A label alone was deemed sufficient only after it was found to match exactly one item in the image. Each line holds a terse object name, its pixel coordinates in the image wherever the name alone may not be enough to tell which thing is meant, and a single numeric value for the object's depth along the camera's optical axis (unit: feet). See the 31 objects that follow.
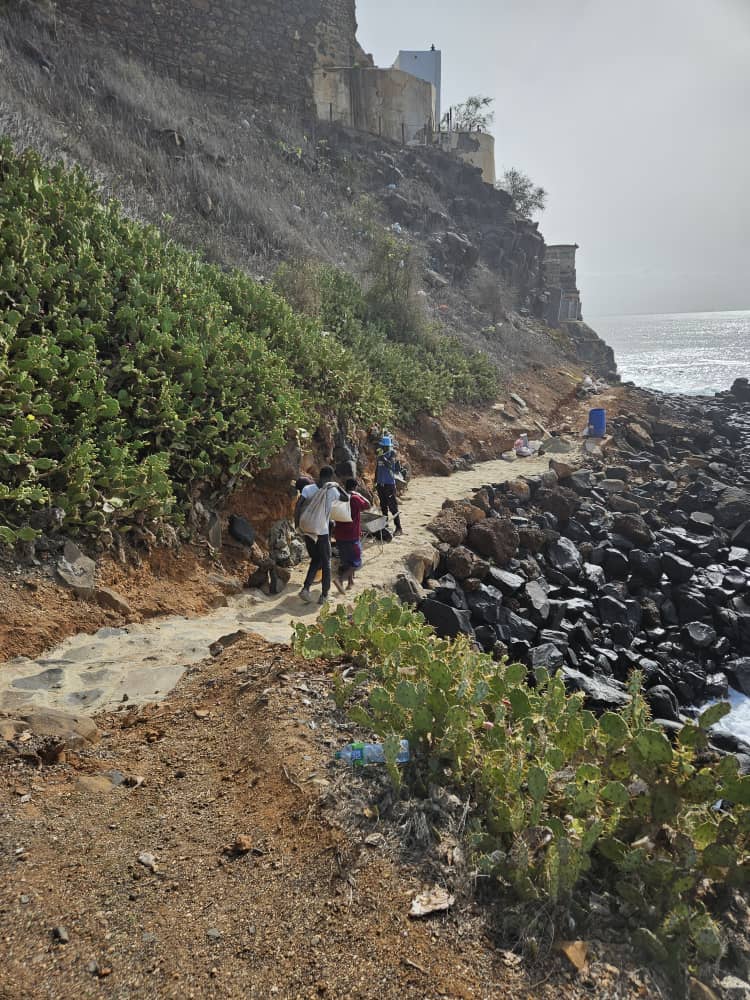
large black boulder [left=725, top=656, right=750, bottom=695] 25.19
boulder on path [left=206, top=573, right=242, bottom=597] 20.85
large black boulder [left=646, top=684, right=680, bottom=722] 21.18
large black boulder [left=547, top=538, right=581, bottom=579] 31.71
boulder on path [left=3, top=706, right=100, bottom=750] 10.82
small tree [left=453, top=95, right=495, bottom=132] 121.19
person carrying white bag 21.35
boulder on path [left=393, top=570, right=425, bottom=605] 23.91
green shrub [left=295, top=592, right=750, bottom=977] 7.81
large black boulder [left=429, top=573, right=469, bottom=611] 25.00
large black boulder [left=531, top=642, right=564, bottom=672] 22.40
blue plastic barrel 56.18
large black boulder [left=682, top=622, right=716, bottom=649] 26.89
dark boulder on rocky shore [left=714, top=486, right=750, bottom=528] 41.27
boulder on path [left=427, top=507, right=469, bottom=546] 29.89
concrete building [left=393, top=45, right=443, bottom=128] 133.80
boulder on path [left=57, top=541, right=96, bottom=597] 16.57
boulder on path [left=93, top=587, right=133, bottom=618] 17.06
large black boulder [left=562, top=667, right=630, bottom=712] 20.62
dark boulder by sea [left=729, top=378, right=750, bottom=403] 102.23
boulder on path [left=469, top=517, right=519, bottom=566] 30.37
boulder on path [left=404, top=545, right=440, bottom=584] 26.27
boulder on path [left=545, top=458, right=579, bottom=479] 44.04
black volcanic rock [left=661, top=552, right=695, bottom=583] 32.32
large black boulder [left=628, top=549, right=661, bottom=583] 32.55
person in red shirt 23.00
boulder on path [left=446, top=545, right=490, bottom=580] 27.14
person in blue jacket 29.25
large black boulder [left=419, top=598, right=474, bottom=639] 22.57
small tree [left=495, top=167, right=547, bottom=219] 133.49
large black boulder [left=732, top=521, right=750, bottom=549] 38.42
